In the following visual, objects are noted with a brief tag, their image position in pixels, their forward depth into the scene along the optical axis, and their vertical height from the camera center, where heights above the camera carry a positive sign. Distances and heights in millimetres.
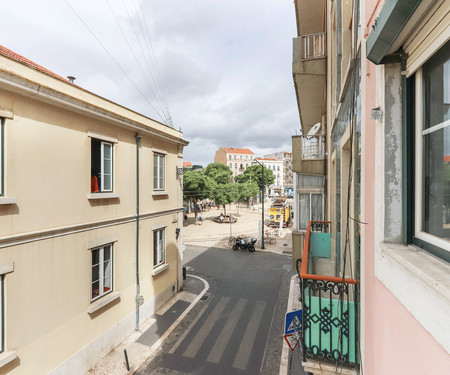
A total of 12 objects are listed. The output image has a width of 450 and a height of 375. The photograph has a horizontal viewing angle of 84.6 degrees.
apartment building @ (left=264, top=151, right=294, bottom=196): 93531 +6205
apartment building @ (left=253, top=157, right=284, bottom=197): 88312 +6681
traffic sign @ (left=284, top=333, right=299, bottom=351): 5096 -3317
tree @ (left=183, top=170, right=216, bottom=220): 29938 +243
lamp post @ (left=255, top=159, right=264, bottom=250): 21597 -4091
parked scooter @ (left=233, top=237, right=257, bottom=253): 20812 -4834
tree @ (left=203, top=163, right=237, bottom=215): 32875 -802
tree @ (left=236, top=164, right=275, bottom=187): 65750 +3337
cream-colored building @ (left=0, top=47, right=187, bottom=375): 5480 -988
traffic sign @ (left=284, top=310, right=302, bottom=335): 4628 -2519
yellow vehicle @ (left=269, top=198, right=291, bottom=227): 30509 -3369
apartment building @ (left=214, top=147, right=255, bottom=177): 82938 +10157
